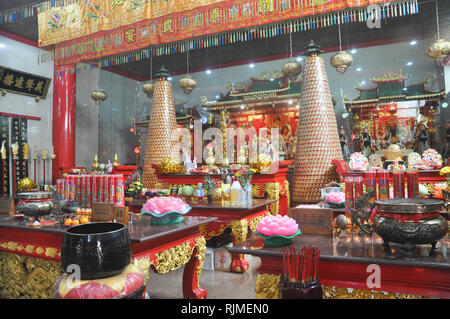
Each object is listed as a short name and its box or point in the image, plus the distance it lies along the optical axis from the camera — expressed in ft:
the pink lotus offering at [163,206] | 6.46
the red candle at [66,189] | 7.82
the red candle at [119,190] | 7.58
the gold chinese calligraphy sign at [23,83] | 20.66
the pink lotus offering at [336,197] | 8.39
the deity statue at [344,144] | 23.38
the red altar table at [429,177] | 12.72
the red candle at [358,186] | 5.56
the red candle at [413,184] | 5.88
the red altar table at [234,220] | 9.30
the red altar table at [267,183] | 13.83
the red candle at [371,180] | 6.21
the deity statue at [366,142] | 22.93
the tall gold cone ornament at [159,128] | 21.13
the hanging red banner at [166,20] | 10.64
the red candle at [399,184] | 6.03
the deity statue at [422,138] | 21.21
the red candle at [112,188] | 7.54
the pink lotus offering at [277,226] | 4.50
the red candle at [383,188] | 6.37
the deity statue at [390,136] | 22.31
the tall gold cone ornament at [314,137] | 16.07
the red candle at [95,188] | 7.64
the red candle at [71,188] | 7.79
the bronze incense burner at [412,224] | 3.77
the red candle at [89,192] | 7.69
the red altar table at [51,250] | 5.84
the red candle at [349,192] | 5.67
